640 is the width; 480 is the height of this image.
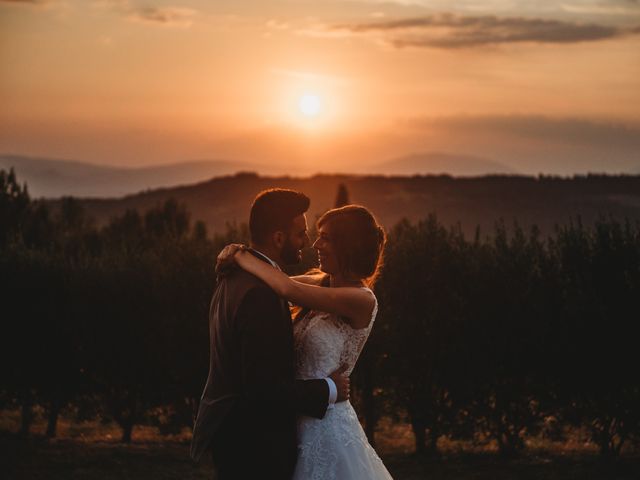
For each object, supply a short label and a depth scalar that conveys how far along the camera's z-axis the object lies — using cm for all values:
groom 471
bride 514
